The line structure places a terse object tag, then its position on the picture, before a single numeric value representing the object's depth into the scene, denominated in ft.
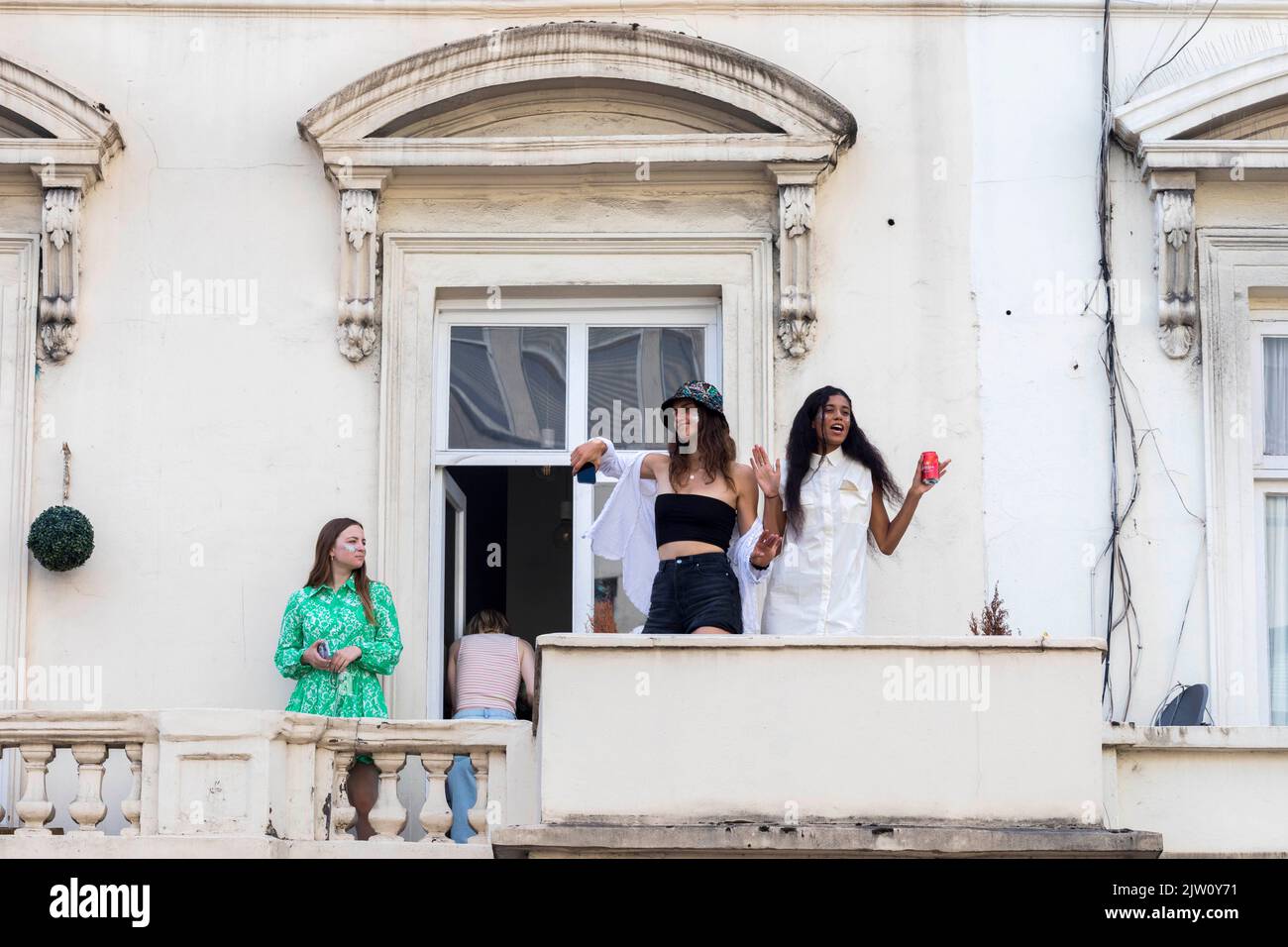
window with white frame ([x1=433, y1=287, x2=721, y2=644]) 40.73
